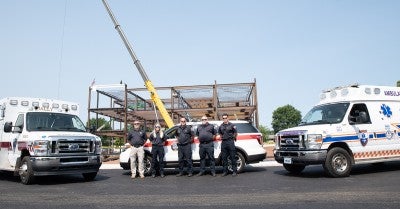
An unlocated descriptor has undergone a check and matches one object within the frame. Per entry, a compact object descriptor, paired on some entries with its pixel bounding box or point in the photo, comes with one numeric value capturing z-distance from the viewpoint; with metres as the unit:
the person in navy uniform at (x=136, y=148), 11.36
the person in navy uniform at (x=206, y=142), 11.14
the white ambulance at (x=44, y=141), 9.69
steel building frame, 19.88
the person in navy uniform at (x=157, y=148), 11.38
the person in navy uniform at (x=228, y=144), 11.00
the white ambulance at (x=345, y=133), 9.69
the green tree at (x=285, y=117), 113.50
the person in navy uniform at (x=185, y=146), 11.31
